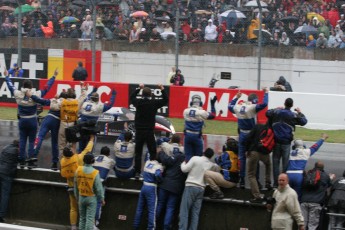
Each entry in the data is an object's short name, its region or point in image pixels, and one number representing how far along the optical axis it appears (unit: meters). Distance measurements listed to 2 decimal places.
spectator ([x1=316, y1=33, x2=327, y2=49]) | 27.33
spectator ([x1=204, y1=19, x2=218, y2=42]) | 28.27
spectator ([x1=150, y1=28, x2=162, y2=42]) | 28.64
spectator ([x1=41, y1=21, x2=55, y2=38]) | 29.66
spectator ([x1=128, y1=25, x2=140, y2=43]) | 29.17
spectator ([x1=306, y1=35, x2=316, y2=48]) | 27.35
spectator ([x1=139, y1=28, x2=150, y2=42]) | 29.00
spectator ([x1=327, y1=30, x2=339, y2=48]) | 27.23
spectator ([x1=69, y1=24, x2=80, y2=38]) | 29.34
